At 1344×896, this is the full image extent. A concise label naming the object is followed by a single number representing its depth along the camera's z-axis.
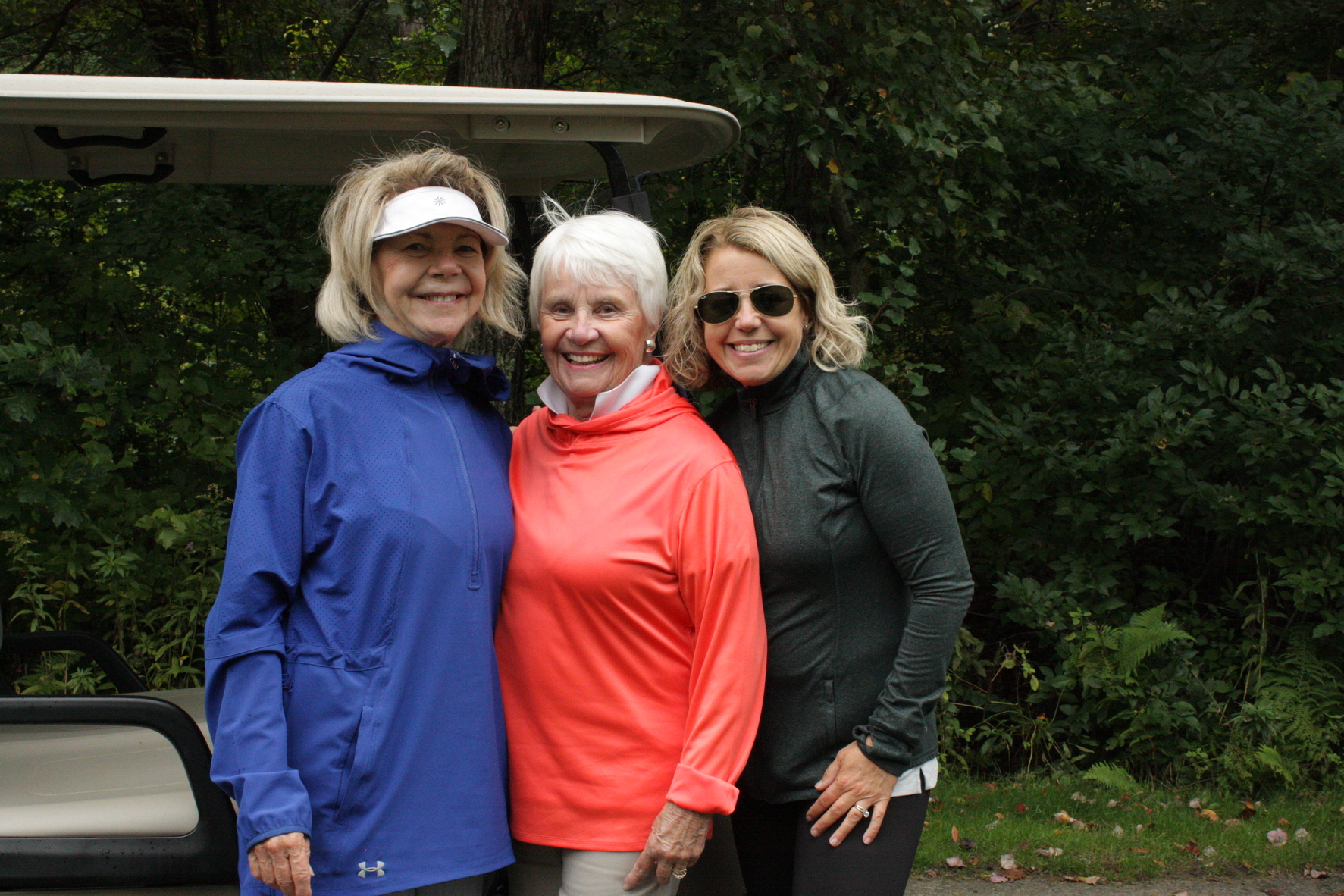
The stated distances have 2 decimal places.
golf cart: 2.03
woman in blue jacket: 1.68
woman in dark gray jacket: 1.91
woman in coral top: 1.83
